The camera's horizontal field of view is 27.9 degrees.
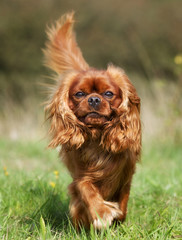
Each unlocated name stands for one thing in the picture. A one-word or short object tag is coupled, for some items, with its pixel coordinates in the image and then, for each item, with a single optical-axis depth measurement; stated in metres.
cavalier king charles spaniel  2.57
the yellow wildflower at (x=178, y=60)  5.56
